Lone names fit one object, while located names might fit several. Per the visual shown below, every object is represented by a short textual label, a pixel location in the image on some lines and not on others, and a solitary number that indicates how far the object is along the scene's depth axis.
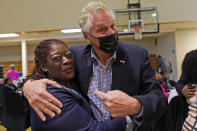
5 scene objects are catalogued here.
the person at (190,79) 1.48
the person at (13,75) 6.88
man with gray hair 1.11
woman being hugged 1.00
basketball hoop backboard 6.86
